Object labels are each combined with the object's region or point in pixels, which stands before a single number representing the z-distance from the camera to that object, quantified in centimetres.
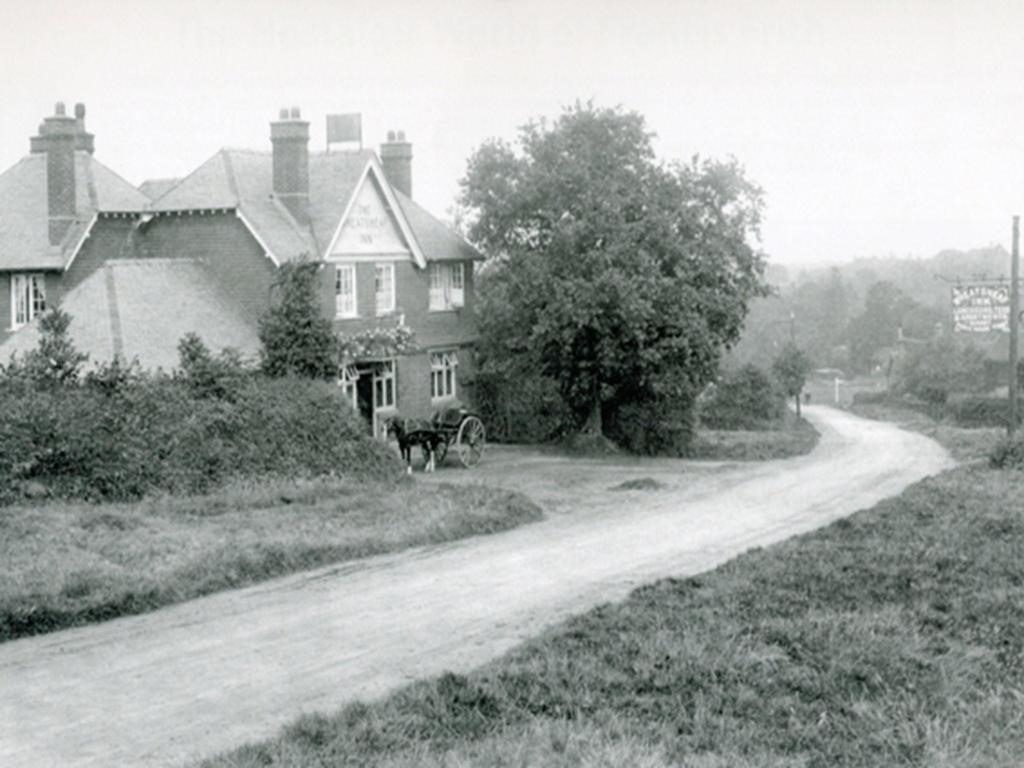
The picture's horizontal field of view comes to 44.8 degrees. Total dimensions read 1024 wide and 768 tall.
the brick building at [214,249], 3070
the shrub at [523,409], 4138
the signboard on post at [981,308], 3484
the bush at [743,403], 6331
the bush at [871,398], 9062
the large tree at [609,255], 3572
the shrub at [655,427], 4031
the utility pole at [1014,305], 3506
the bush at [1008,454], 3177
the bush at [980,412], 6556
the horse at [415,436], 2966
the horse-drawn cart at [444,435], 2978
